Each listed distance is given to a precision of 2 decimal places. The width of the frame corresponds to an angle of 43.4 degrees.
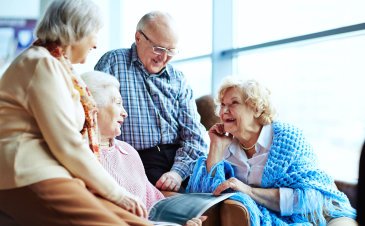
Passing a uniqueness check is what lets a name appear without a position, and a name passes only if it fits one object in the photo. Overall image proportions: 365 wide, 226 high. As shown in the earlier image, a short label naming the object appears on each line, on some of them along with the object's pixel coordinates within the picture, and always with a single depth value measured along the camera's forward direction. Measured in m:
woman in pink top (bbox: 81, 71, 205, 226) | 1.98
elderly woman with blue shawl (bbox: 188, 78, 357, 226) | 2.01
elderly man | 2.43
